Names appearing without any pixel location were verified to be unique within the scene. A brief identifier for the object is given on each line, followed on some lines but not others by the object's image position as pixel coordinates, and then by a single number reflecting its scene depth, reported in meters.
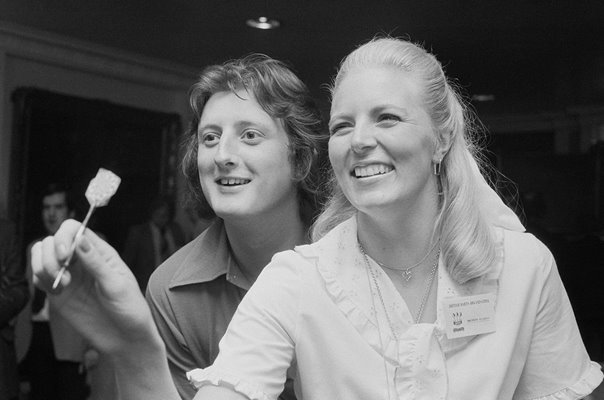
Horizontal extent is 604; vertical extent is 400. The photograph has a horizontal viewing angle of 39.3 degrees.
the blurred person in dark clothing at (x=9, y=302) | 4.07
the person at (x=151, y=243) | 6.48
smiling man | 2.08
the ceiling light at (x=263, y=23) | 6.22
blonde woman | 1.60
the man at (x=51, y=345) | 4.87
